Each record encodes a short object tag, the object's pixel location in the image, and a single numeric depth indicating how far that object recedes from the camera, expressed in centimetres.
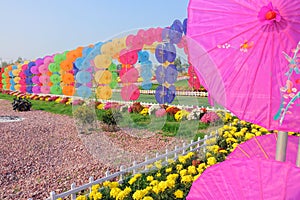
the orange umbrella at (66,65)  1103
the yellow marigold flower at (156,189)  249
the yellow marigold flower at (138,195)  241
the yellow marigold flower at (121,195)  248
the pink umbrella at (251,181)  69
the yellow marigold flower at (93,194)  266
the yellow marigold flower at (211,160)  313
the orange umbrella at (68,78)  1108
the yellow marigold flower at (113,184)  280
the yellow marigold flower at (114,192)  259
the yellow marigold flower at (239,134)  454
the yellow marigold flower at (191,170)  294
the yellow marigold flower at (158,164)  353
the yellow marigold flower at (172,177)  264
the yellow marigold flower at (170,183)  254
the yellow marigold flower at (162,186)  251
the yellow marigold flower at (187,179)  271
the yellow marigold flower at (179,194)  245
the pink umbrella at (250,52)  110
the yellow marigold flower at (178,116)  698
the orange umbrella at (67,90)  1116
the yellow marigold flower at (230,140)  430
